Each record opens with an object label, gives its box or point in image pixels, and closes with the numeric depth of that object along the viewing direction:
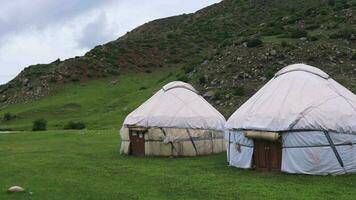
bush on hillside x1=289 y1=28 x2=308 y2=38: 40.84
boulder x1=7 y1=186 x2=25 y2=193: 13.15
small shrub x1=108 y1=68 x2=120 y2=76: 57.19
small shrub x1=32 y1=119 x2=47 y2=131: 35.91
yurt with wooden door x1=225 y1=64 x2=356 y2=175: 14.34
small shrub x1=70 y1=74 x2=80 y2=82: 55.28
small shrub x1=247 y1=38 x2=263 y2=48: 39.88
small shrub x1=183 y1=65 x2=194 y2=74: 44.06
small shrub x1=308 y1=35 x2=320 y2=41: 39.07
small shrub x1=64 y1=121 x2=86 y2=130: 36.16
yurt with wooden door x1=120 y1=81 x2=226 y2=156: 19.59
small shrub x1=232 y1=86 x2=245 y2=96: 34.84
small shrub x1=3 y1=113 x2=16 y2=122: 42.88
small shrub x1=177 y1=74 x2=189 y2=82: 41.37
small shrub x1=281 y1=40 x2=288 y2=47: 38.59
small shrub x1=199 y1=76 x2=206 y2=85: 38.84
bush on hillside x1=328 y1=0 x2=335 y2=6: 52.05
